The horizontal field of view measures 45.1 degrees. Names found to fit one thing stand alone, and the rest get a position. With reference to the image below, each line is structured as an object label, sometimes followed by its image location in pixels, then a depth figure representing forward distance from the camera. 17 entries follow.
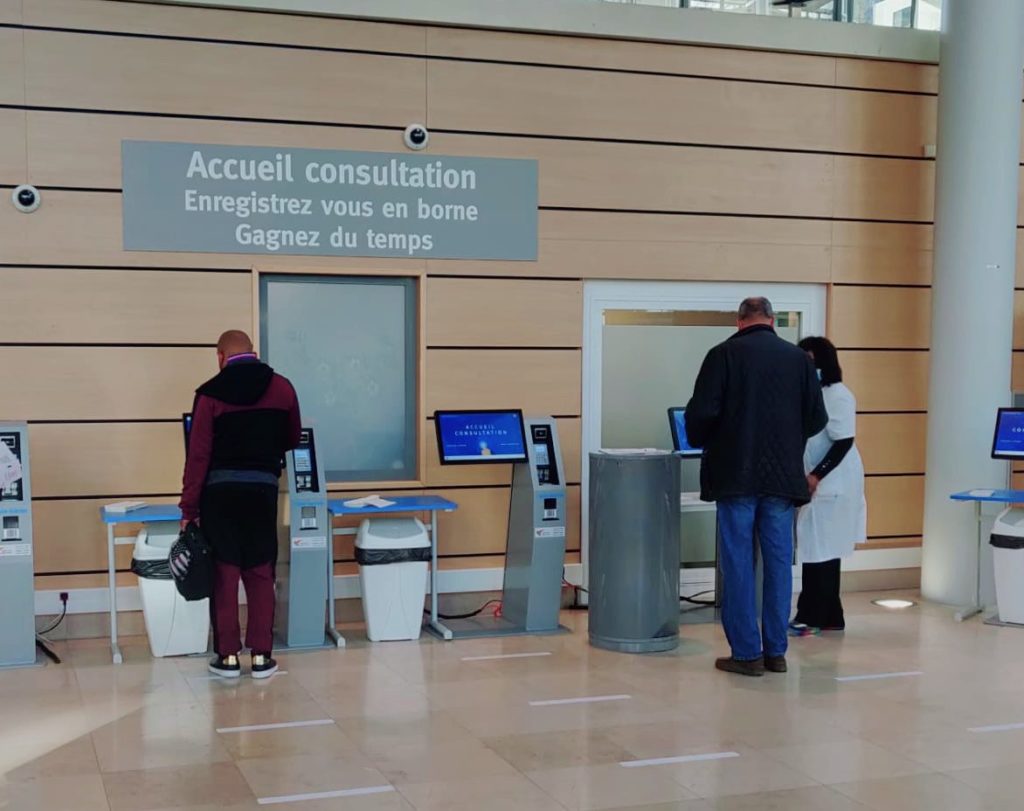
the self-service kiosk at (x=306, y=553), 5.96
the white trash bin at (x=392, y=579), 6.12
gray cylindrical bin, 5.87
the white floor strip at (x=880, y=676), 5.46
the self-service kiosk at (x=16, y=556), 5.60
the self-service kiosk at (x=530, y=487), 6.36
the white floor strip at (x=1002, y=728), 4.66
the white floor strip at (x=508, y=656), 5.84
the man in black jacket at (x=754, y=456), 5.39
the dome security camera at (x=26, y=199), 6.09
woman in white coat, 6.15
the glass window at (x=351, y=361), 6.64
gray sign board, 6.31
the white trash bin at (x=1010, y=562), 6.43
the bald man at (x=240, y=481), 5.32
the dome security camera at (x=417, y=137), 6.67
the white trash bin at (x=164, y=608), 5.80
